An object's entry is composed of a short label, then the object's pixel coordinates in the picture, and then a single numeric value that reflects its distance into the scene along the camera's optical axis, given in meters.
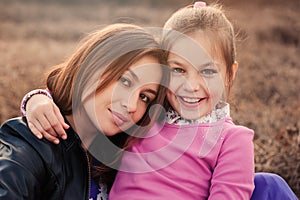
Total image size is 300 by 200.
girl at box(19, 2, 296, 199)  1.37
